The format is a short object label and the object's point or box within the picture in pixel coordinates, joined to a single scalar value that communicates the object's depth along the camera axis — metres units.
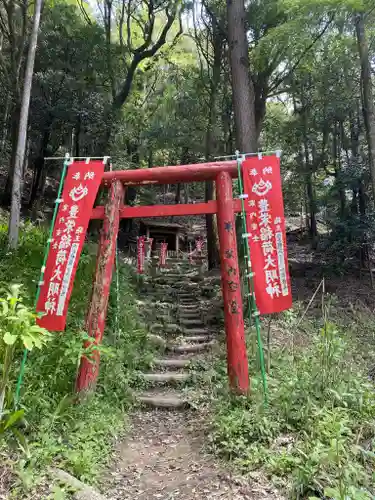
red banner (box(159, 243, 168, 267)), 13.84
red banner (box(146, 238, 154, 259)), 14.52
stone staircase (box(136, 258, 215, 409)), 5.67
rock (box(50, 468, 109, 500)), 2.89
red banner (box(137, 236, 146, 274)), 11.17
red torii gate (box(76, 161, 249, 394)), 4.54
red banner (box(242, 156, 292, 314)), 4.49
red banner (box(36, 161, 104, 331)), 4.52
